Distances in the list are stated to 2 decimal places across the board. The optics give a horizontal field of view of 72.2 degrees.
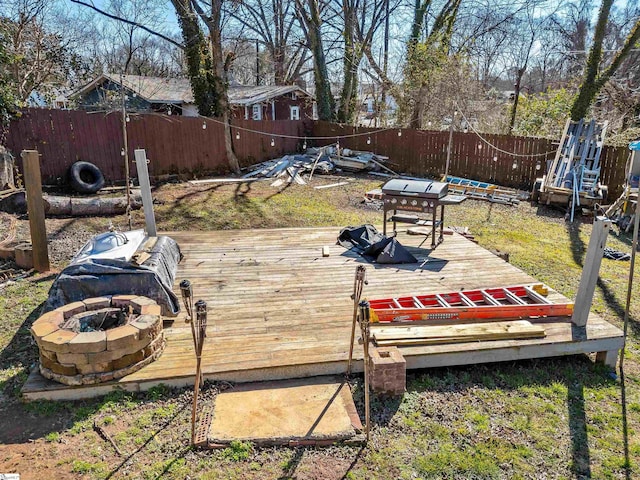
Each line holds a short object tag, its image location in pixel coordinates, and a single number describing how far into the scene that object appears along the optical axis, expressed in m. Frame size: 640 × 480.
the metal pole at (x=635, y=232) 3.96
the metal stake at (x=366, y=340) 2.88
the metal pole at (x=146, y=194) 5.77
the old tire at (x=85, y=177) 10.73
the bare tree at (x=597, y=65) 12.30
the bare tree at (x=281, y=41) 25.19
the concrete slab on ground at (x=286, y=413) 2.95
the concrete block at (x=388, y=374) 3.36
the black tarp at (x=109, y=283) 4.18
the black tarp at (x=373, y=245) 5.86
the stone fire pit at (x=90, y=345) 3.24
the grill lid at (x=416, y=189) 6.12
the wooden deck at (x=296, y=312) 3.51
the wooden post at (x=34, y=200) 5.57
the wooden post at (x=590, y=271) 3.79
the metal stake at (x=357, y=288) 3.09
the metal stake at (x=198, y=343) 2.63
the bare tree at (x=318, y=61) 16.91
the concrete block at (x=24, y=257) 5.95
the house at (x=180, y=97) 19.80
